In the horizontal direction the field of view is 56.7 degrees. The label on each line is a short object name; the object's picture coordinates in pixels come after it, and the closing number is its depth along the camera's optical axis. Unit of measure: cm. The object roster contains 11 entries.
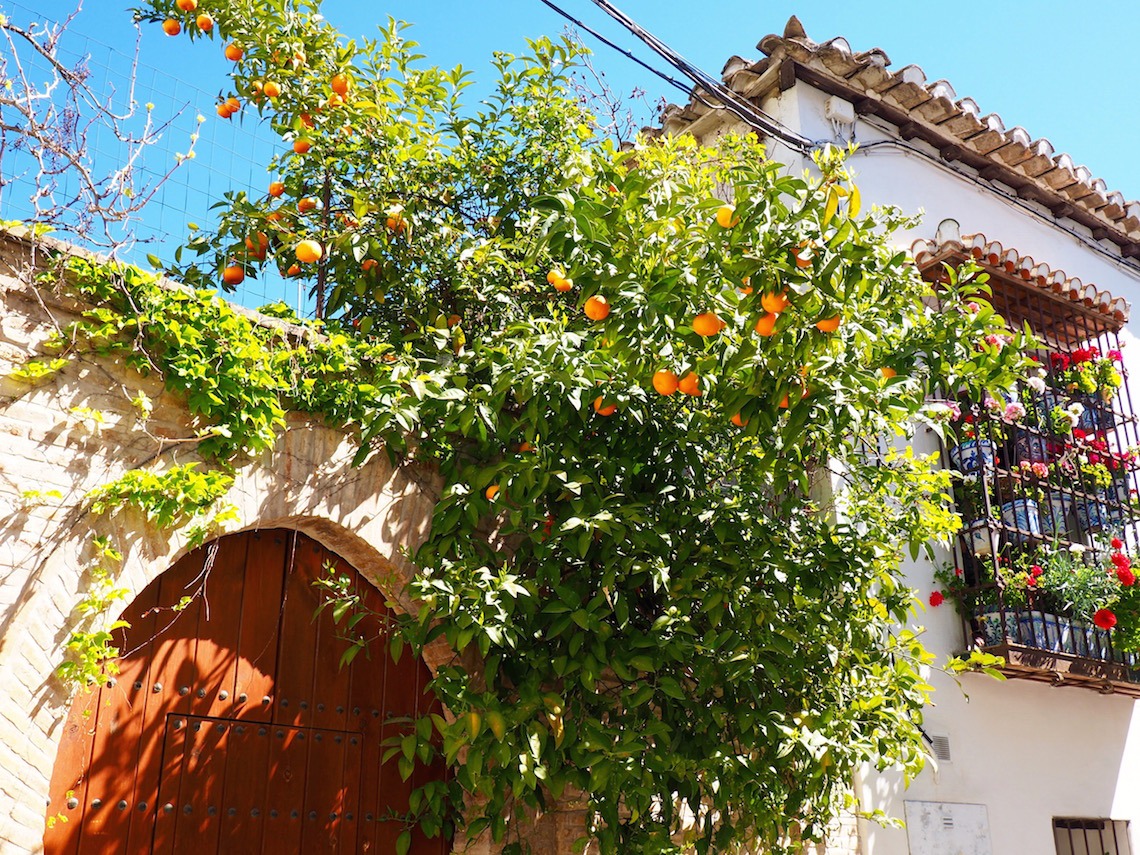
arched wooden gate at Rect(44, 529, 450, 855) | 344
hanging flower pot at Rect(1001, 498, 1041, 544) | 623
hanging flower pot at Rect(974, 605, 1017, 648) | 592
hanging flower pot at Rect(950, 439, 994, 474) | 619
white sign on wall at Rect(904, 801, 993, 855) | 549
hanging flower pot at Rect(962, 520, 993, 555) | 601
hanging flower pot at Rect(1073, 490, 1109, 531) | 678
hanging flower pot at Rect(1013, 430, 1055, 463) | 661
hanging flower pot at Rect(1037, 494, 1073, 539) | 644
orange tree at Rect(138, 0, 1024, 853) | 354
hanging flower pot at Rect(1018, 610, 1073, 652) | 598
